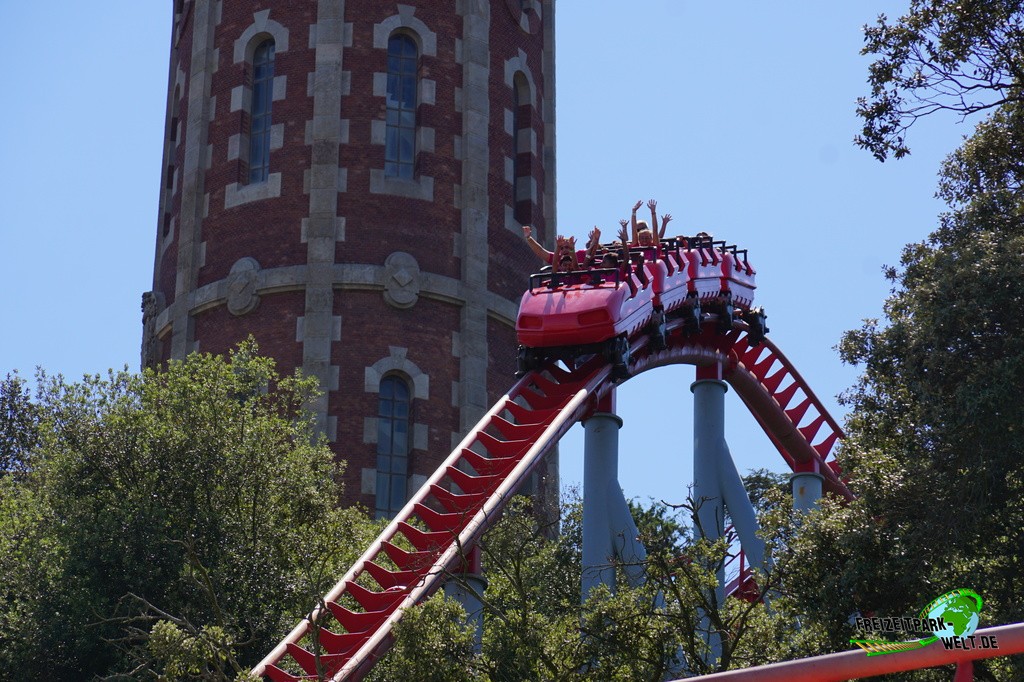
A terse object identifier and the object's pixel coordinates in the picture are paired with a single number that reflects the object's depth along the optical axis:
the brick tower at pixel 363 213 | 41.50
